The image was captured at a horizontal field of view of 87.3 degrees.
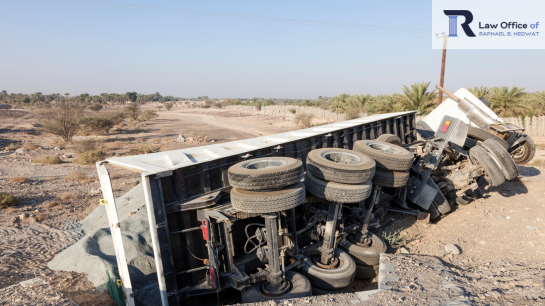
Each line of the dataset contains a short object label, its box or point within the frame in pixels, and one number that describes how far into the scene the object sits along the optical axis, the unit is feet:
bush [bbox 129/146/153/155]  54.17
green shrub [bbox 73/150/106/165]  47.19
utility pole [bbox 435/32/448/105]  58.92
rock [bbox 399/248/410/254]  18.47
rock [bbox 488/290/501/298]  10.76
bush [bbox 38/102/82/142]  66.23
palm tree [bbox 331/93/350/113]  102.27
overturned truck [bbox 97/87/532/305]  12.15
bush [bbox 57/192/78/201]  30.85
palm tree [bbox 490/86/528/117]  65.72
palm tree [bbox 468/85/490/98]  70.33
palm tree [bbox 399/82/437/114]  67.31
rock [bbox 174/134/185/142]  68.68
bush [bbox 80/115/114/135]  76.64
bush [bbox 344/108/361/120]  86.75
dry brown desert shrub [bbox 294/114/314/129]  95.78
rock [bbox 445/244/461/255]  17.48
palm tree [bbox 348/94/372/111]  98.02
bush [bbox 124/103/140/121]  115.44
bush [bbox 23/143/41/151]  55.16
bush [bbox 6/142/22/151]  55.21
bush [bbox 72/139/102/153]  52.95
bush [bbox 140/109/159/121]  122.31
